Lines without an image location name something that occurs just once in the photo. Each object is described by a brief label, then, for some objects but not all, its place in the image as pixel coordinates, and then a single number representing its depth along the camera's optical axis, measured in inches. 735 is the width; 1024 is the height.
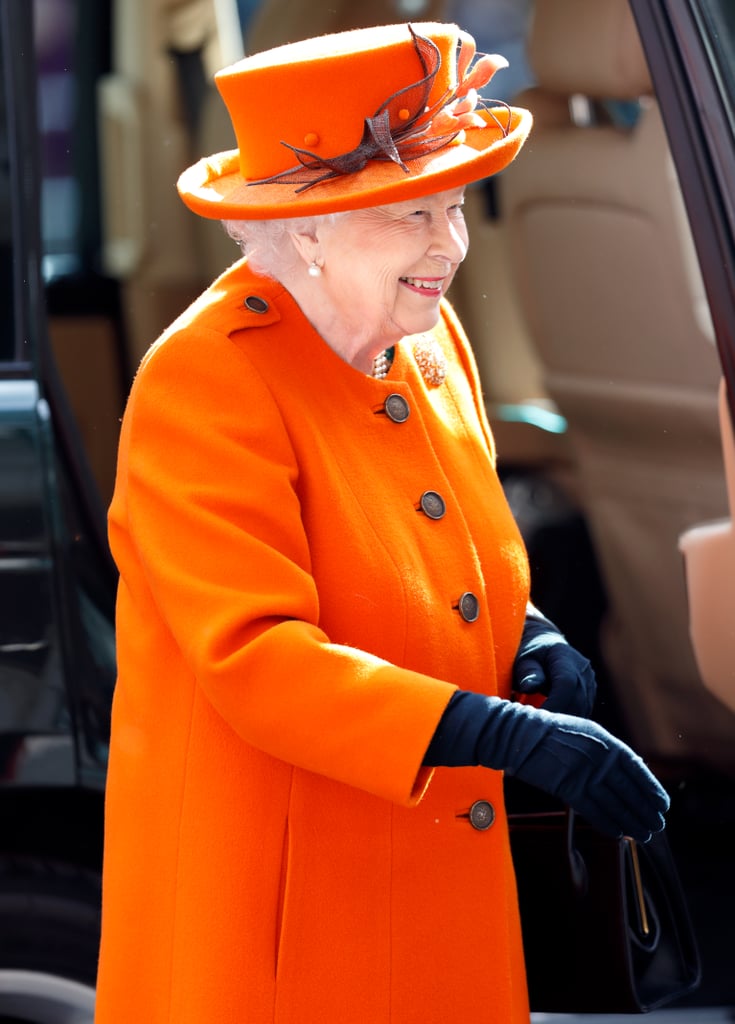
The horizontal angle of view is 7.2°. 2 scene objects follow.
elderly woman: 212.9
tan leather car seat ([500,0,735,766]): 243.8
